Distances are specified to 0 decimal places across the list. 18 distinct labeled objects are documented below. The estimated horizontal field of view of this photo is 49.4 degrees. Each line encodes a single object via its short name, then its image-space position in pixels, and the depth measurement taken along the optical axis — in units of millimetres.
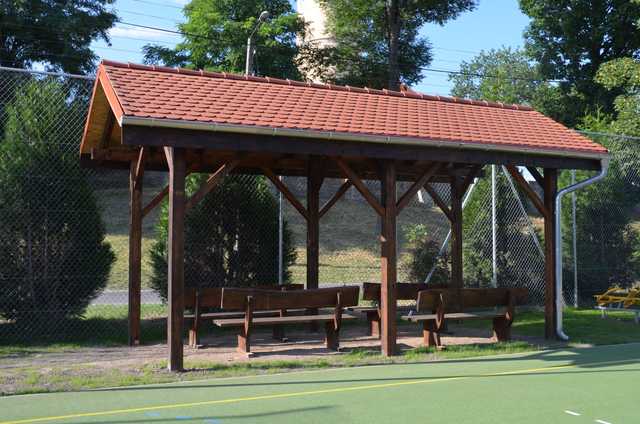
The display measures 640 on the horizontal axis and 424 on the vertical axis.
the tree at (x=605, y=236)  16406
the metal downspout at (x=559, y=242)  11016
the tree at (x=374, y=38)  34000
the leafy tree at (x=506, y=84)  35094
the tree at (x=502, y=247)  15750
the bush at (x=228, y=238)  12500
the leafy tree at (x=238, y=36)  31453
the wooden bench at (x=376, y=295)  11031
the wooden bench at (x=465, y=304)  10164
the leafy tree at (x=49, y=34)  30828
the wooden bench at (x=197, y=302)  10117
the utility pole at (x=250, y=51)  19433
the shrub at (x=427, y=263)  16188
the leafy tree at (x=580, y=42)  31766
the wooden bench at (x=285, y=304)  9461
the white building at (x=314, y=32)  35781
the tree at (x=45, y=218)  10461
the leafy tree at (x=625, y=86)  22969
